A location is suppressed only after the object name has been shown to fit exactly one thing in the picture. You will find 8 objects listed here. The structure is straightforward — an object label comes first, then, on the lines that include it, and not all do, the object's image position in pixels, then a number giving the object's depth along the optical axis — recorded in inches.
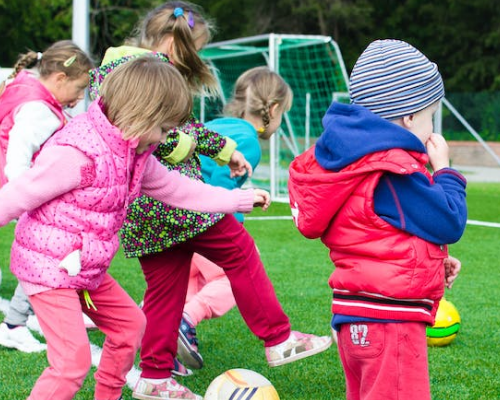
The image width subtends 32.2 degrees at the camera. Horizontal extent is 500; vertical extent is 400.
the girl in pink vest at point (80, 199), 124.7
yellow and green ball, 195.0
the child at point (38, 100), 185.6
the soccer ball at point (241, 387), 145.9
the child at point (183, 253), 159.6
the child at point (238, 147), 182.9
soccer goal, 685.3
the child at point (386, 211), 108.0
